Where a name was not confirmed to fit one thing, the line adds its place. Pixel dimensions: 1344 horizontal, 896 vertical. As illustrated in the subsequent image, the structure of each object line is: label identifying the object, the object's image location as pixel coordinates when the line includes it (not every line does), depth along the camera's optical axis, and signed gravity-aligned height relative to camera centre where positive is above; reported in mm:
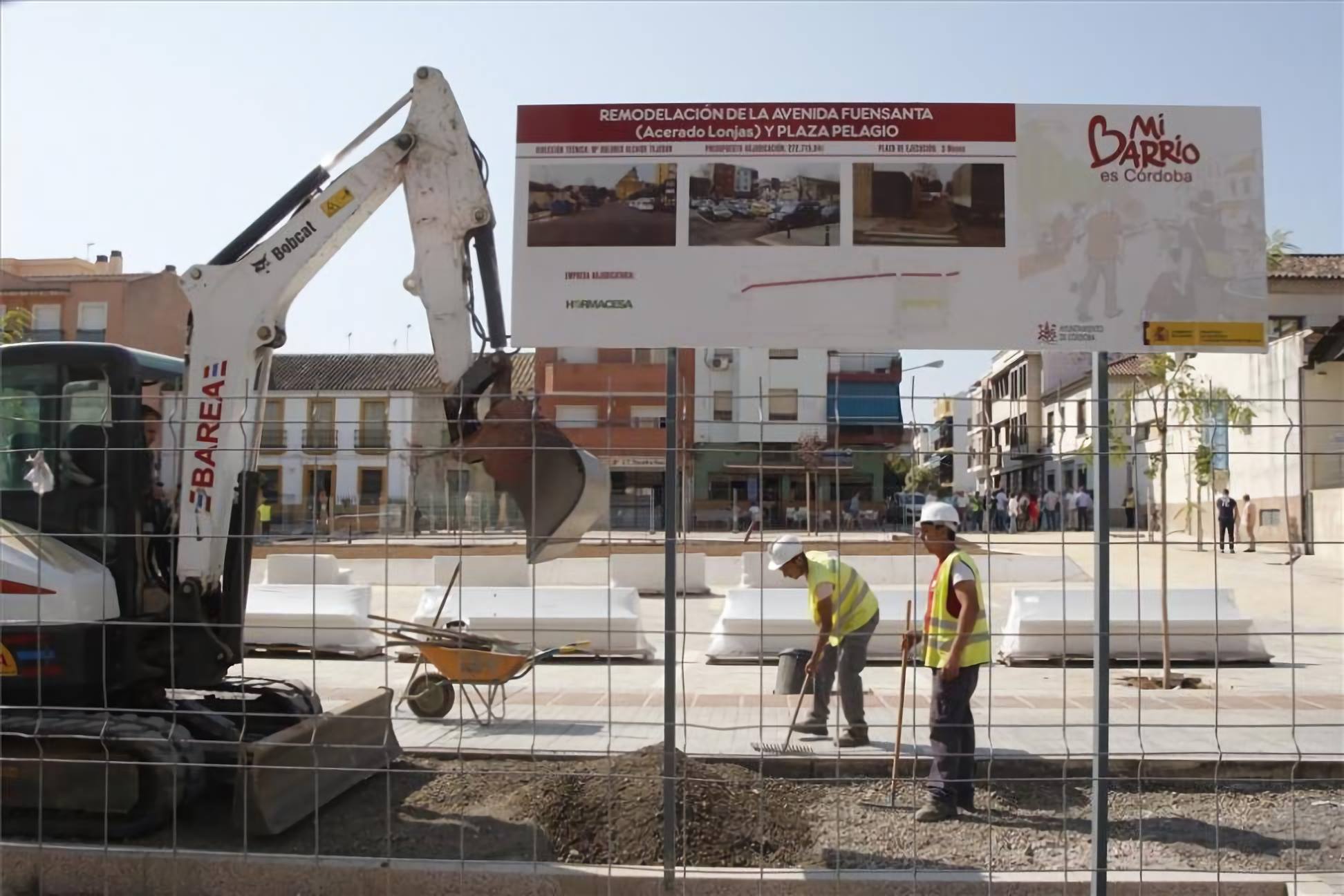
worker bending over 7270 -821
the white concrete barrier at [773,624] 12039 -1427
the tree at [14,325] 15484 +2289
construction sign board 4355 +1047
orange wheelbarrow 7672 -1225
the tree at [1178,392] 9805 +1123
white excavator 5363 -76
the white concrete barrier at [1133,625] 11727 -1338
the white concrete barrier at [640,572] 19156 -1372
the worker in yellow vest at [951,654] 5832 -847
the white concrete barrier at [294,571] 16625 -1252
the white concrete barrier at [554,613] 12039 -1362
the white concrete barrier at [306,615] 12383 -1434
